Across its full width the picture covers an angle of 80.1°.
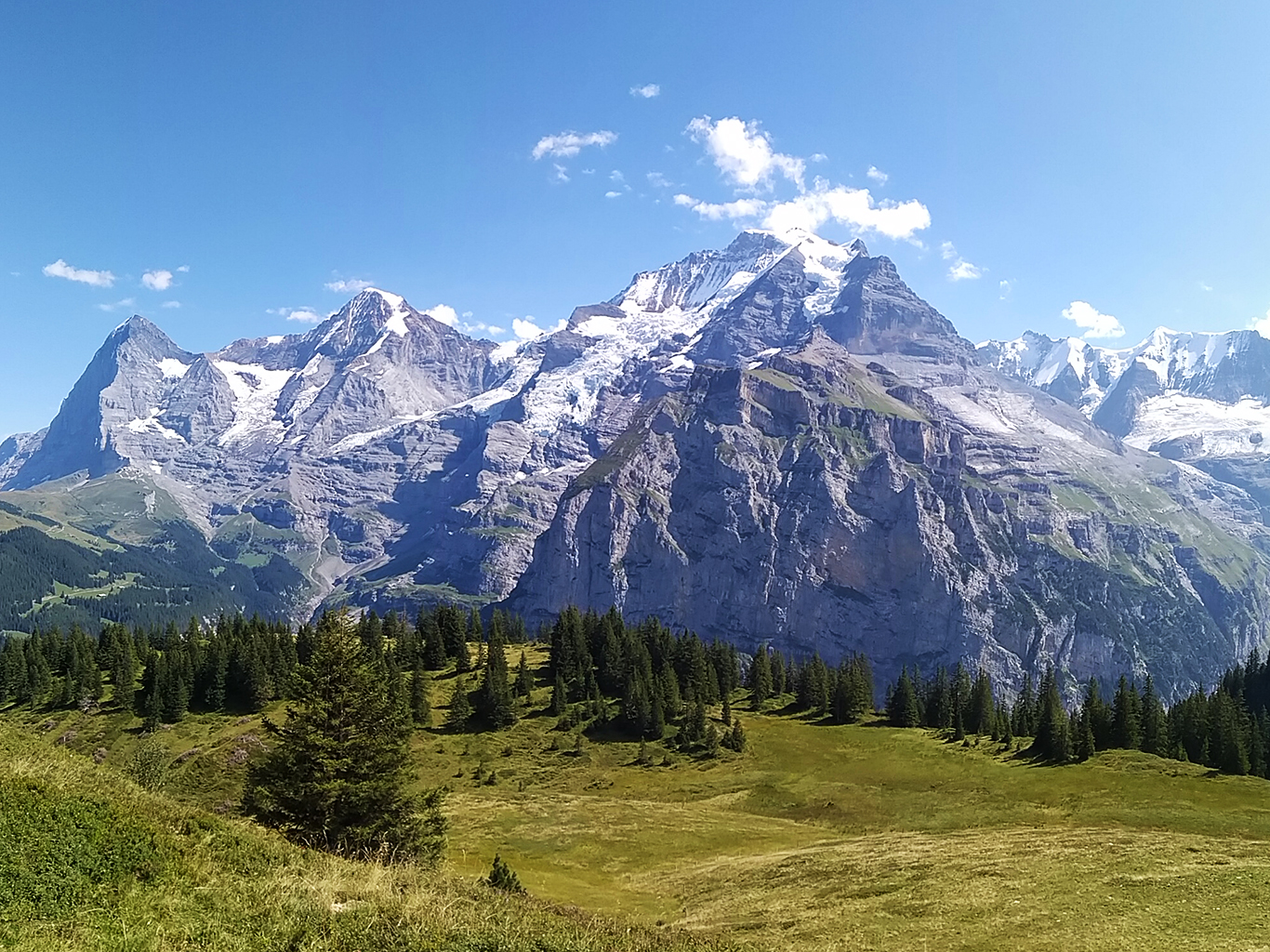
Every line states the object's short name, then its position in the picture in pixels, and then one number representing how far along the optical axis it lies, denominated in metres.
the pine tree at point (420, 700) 110.12
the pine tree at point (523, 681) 122.56
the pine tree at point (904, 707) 123.94
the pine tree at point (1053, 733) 86.81
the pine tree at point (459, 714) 111.50
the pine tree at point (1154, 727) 92.94
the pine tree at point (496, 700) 113.25
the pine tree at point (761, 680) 142.50
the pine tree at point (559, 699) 119.44
